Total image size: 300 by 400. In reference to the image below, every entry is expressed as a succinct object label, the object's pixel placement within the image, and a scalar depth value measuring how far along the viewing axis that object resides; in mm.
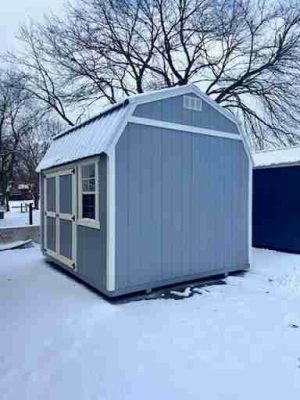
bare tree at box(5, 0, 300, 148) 12547
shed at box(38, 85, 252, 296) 4996
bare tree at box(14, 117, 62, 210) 21047
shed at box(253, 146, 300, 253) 8617
